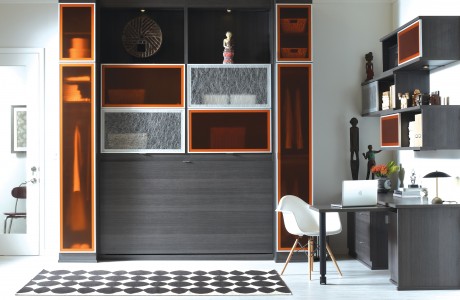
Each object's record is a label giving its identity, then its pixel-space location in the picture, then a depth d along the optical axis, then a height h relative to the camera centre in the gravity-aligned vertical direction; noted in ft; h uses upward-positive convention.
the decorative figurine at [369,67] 23.65 +3.15
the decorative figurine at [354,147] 23.49 +0.10
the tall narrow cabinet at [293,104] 22.17 +1.64
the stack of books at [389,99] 20.56 +1.72
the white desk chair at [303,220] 19.51 -2.31
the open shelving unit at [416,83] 17.99 +2.24
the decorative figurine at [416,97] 18.96 +1.60
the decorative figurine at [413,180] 20.05 -1.02
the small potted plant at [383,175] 22.39 -0.93
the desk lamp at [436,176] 17.67 -0.77
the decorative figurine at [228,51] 22.74 +3.64
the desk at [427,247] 17.65 -2.78
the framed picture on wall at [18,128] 23.95 +0.92
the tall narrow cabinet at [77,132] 22.11 +0.67
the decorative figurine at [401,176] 22.89 -0.98
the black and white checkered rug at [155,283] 17.47 -3.94
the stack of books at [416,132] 18.35 +0.52
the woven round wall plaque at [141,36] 23.36 +4.32
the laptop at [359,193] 18.38 -1.28
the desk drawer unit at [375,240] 20.74 -3.04
